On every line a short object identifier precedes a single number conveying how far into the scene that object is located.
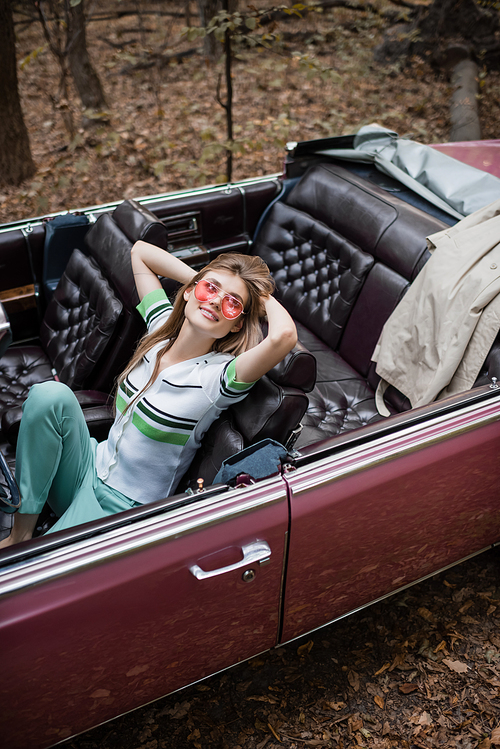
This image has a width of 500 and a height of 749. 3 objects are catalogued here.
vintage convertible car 1.47
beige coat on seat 2.30
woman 1.88
